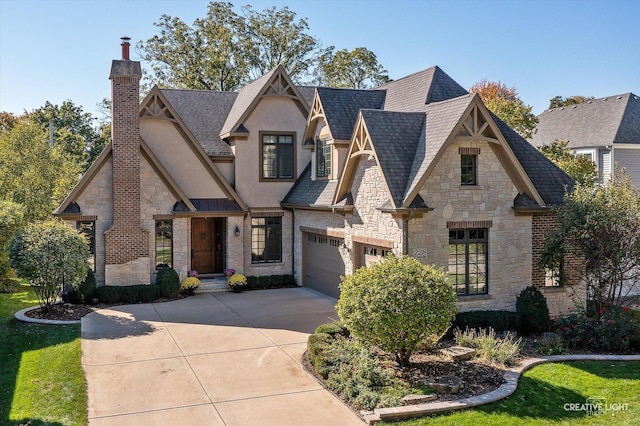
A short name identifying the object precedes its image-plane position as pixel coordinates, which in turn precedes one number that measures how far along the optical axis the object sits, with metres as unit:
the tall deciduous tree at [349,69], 42.53
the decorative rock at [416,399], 10.20
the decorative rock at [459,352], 12.66
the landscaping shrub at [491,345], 12.38
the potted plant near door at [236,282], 21.59
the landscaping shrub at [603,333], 13.67
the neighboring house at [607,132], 32.94
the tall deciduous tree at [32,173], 25.25
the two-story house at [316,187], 15.53
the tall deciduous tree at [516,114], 26.75
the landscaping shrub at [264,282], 22.31
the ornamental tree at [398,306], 11.31
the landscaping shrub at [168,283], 20.03
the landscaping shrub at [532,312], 15.23
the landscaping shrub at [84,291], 18.81
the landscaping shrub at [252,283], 22.20
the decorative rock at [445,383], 10.71
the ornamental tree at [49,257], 16.47
